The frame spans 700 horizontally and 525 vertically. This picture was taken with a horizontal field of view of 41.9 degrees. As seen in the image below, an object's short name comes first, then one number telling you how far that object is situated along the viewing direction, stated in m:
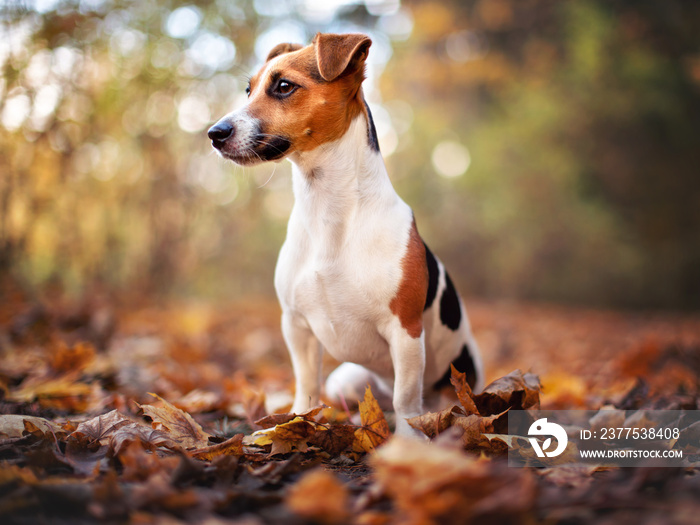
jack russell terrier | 0.85
